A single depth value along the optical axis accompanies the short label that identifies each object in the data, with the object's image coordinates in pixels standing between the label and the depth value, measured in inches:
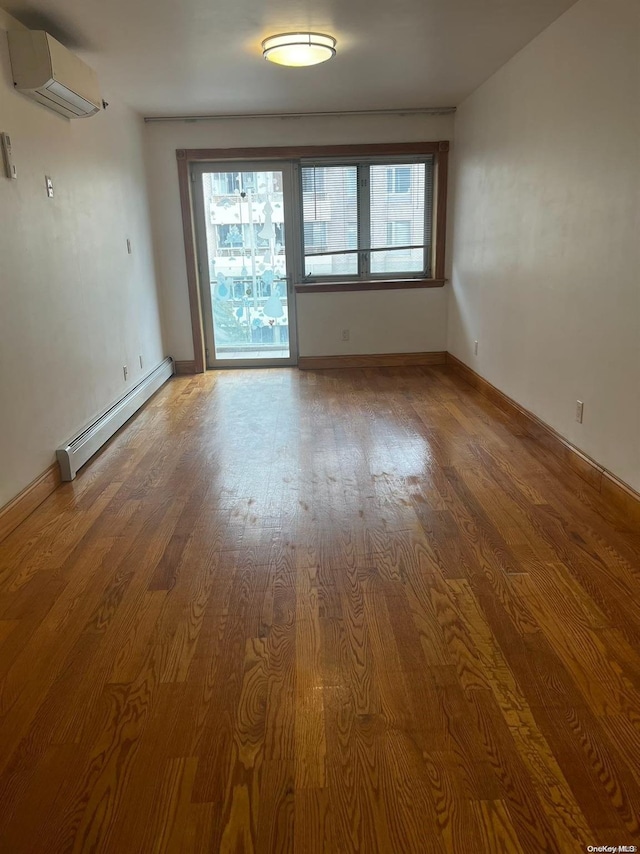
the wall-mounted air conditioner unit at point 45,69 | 114.2
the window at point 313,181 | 228.5
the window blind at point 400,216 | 229.3
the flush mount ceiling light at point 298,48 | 135.3
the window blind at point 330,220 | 229.1
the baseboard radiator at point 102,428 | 131.0
